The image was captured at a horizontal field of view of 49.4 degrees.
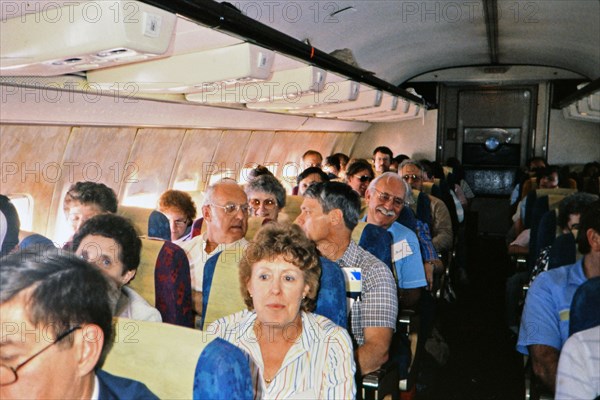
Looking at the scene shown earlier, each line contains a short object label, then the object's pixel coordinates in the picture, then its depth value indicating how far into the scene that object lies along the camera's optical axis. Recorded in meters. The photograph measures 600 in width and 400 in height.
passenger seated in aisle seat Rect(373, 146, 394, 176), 9.84
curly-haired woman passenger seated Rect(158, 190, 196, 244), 5.47
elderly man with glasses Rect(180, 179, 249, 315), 4.26
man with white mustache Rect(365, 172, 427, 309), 4.71
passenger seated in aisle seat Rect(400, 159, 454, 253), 6.77
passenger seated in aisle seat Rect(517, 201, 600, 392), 3.42
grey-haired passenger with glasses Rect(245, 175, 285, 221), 5.41
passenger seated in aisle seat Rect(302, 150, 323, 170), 9.65
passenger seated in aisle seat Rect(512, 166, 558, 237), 8.89
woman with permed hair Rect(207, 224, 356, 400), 2.59
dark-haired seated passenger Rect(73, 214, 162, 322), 3.08
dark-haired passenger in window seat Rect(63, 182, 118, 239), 4.38
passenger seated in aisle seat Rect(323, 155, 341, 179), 9.95
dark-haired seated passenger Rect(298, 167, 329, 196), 6.93
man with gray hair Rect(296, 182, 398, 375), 3.48
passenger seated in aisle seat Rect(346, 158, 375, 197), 7.30
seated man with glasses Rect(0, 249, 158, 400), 1.65
